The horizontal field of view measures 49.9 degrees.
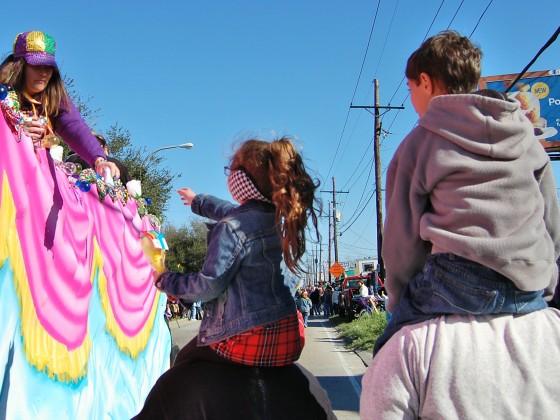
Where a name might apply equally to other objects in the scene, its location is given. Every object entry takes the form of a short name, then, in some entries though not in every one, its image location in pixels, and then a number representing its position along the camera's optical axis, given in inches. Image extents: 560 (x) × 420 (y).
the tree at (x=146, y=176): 887.7
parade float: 82.7
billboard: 741.9
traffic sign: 1897.1
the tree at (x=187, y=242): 1811.4
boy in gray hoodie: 62.1
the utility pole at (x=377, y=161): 993.5
